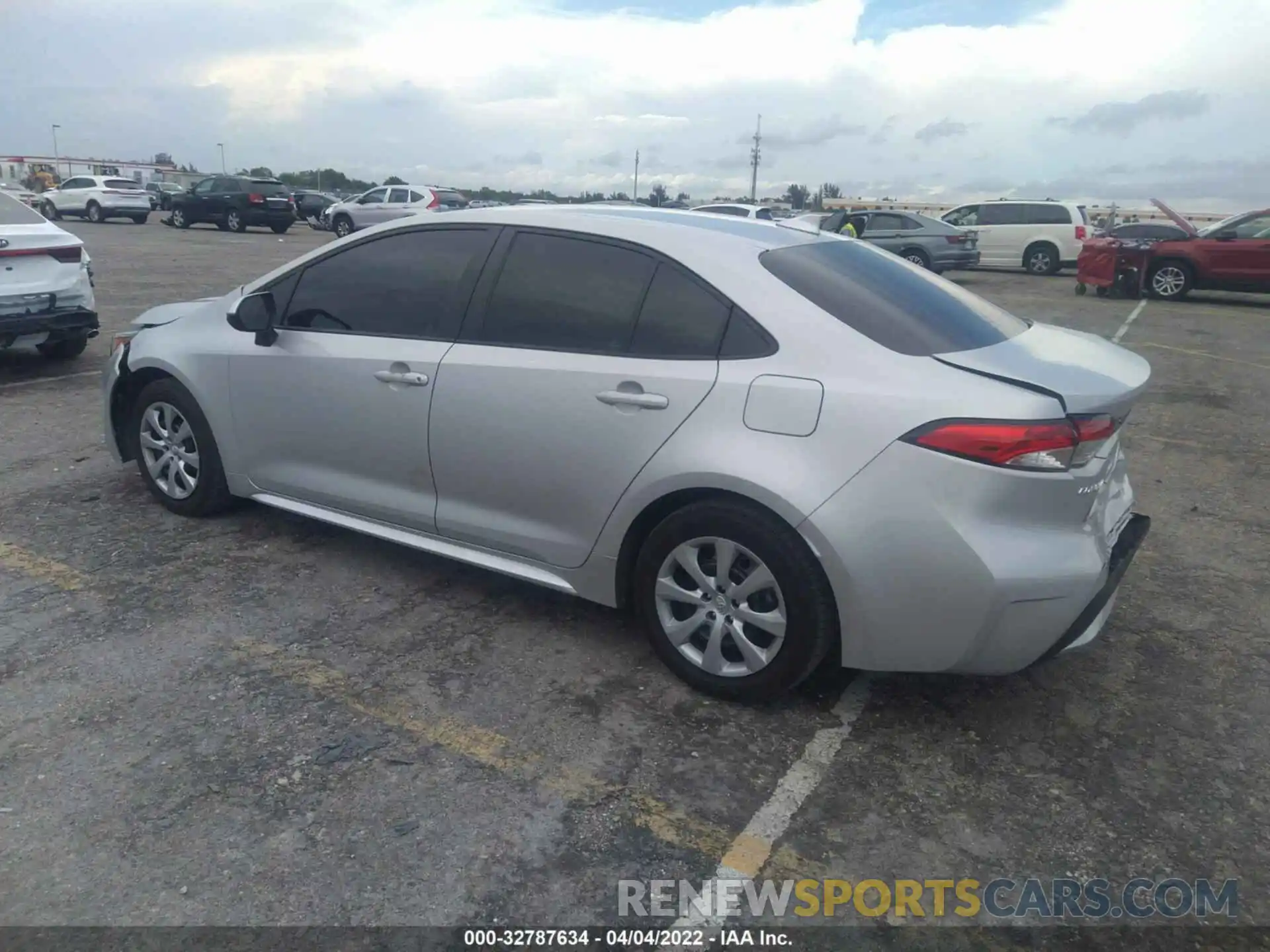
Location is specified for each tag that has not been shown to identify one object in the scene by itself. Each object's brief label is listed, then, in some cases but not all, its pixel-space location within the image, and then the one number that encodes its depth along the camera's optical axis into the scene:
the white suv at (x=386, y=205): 28.36
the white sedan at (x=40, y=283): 7.38
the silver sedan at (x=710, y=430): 2.94
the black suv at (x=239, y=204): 29.25
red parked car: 16.97
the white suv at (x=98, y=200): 32.56
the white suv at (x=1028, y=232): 23.21
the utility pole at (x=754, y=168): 74.75
